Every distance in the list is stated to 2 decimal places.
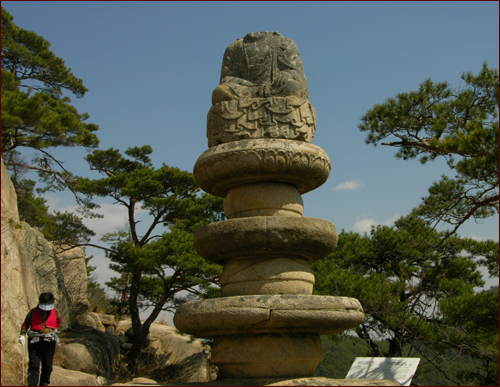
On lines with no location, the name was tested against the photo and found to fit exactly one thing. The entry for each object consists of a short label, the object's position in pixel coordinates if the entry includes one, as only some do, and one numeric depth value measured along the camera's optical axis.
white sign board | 4.69
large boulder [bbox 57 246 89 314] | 14.23
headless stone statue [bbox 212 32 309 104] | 4.51
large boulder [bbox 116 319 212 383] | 13.01
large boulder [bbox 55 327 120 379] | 10.59
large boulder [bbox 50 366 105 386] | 7.49
